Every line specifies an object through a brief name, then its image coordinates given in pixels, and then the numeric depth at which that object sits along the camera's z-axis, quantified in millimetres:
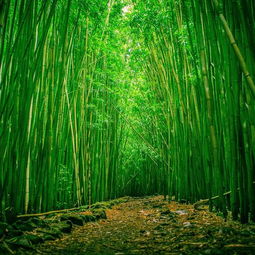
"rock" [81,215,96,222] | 2326
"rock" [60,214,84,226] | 2129
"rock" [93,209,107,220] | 2670
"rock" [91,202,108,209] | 3470
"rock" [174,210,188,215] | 2594
